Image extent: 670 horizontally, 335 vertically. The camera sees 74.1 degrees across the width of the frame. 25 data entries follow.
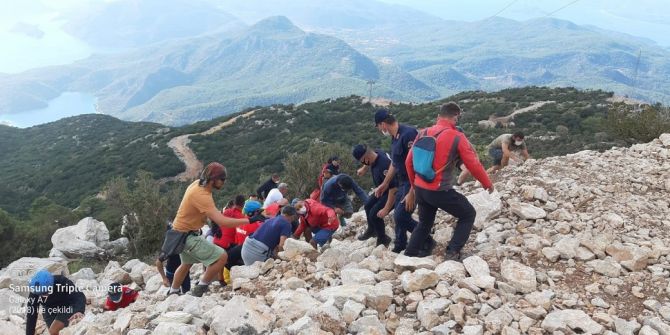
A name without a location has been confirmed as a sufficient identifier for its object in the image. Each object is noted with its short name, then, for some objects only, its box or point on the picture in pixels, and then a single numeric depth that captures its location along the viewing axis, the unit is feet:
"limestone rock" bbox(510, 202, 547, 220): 18.93
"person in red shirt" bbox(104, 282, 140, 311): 21.38
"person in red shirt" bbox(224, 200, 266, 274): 22.18
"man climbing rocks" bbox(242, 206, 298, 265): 20.43
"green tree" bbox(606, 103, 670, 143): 48.16
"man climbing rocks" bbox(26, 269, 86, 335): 18.34
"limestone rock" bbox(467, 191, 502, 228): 19.75
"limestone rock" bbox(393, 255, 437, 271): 14.96
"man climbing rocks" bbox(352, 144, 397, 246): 19.63
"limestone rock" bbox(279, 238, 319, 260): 19.13
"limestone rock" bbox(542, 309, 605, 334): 11.58
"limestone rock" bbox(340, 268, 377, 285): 15.01
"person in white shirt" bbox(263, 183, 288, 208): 28.81
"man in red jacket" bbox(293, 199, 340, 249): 23.17
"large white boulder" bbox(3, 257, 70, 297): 28.98
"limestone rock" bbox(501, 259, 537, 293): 13.62
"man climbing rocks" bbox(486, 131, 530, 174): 31.40
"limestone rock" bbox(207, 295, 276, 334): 12.77
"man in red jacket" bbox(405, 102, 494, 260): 14.35
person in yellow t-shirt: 16.53
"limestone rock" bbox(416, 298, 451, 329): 12.29
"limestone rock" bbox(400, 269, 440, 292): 13.79
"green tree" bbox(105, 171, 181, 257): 43.93
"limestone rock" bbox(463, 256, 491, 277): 14.15
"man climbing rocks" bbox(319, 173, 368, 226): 23.34
